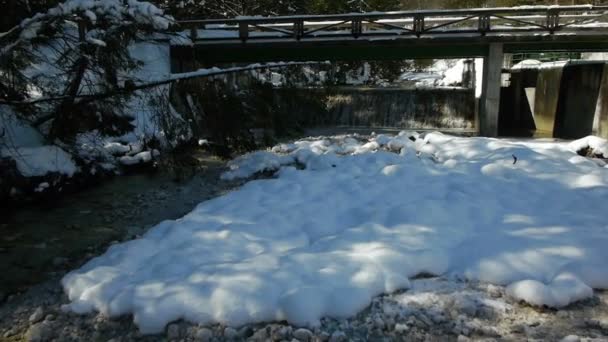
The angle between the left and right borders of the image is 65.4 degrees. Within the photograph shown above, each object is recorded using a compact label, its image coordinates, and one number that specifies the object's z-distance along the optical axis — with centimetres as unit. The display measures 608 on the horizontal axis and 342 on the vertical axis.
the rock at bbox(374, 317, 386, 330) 326
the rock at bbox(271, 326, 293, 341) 318
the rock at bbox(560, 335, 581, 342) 286
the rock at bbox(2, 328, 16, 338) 366
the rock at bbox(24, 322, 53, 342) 356
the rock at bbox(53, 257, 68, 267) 508
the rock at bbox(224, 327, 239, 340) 326
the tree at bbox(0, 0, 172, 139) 466
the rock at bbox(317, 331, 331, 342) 314
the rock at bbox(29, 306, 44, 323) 384
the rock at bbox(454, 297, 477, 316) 332
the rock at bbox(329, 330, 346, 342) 312
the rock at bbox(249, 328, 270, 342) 320
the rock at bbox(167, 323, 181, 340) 333
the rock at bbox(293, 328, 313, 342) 314
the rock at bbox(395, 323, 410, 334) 321
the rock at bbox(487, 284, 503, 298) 351
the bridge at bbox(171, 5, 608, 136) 1346
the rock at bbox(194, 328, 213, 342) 327
